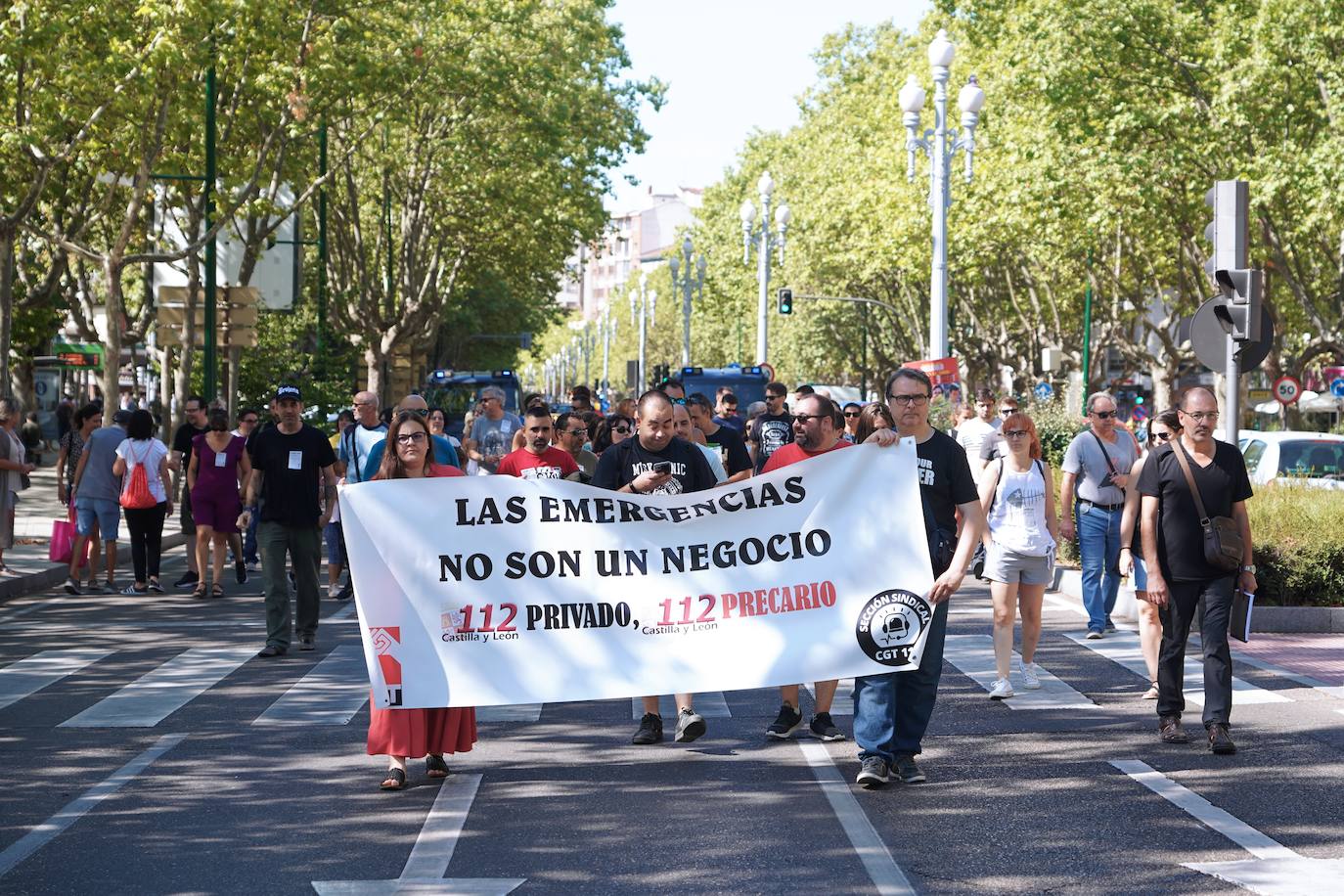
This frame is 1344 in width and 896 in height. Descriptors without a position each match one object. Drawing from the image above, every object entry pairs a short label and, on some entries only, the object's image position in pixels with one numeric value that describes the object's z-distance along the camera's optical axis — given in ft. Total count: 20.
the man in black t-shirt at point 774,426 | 55.01
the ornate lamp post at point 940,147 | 85.81
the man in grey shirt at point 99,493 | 58.23
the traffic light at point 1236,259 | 48.29
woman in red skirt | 28.19
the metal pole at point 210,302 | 83.46
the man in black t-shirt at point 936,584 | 28.12
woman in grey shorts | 37.68
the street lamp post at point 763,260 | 143.84
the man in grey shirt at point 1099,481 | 45.60
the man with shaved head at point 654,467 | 31.19
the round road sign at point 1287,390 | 128.77
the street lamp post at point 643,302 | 290.97
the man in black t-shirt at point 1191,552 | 31.19
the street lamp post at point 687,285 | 186.99
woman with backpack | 57.52
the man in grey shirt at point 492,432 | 58.44
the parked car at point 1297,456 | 67.31
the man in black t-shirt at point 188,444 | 59.16
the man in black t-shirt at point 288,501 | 42.37
